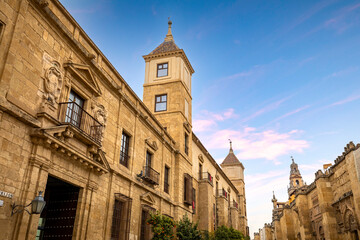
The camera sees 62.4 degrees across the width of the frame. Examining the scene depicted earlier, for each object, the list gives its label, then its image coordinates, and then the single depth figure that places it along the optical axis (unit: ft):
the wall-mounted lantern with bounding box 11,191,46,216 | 24.84
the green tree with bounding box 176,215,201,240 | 55.88
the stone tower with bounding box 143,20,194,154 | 70.49
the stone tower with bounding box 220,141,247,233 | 159.76
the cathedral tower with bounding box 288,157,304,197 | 297.33
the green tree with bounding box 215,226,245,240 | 76.48
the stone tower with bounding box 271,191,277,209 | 262.34
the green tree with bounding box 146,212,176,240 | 47.51
